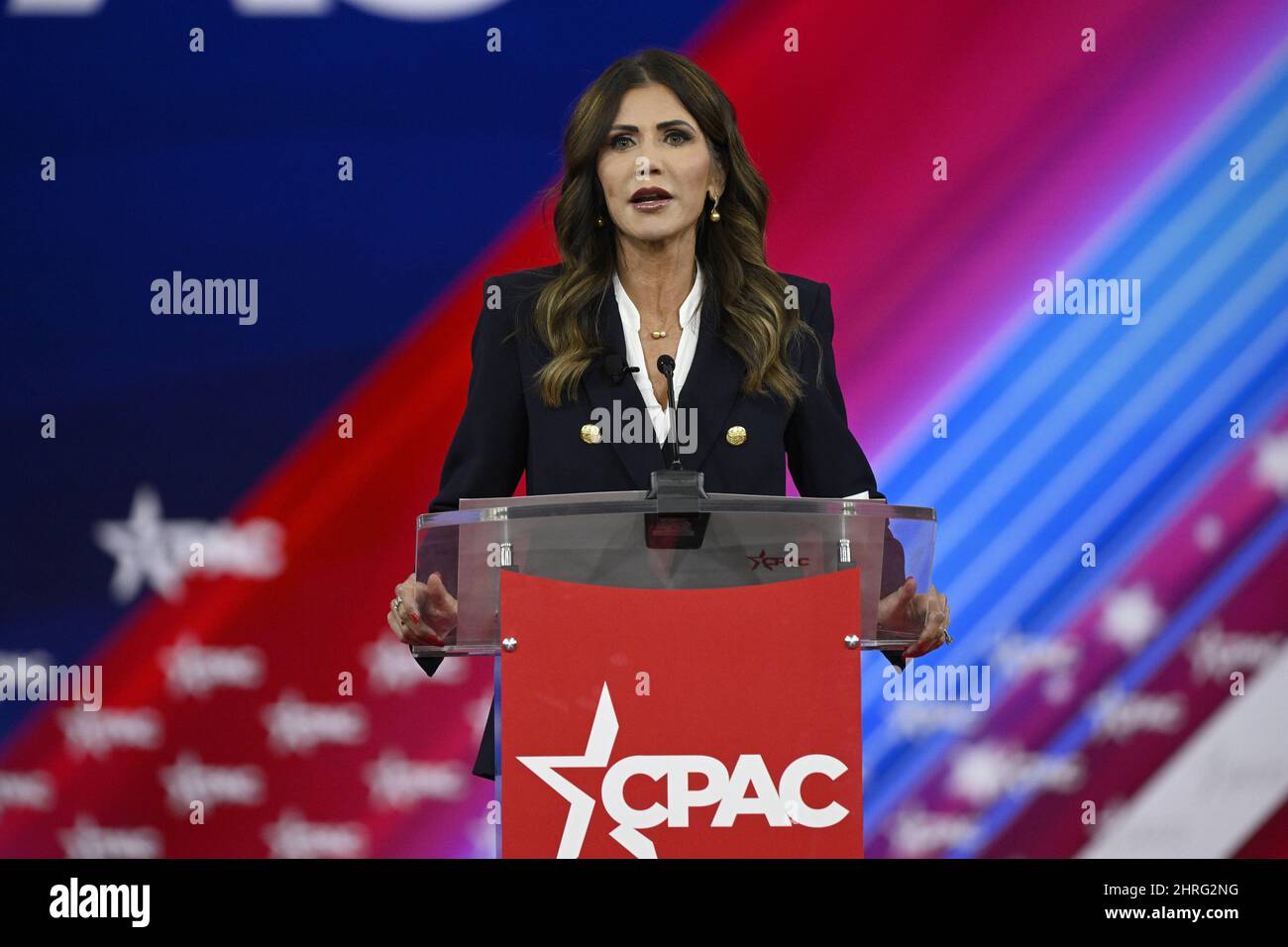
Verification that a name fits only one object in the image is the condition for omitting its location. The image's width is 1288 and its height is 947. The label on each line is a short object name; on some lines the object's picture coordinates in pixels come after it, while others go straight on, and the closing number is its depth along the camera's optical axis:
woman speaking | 4.41
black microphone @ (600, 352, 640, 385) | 4.16
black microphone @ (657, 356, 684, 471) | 3.60
